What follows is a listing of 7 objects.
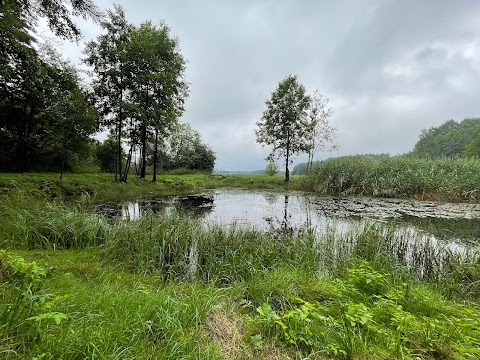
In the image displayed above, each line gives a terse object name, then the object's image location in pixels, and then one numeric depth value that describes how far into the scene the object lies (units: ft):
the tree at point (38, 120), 43.57
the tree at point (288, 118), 76.74
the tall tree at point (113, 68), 50.32
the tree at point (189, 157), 106.11
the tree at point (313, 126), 78.79
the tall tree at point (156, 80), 53.83
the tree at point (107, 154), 69.26
